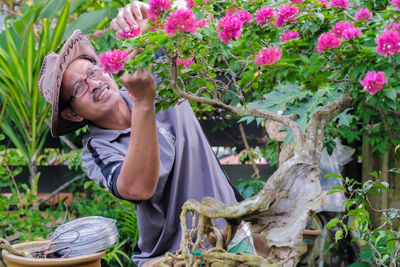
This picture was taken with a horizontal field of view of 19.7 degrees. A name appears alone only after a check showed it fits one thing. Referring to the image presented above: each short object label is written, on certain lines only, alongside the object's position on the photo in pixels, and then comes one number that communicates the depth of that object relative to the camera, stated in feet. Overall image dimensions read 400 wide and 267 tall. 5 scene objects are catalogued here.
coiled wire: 11.47
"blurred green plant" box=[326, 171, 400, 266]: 9.81
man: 9.96
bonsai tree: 8.56
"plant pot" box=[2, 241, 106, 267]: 11.04
